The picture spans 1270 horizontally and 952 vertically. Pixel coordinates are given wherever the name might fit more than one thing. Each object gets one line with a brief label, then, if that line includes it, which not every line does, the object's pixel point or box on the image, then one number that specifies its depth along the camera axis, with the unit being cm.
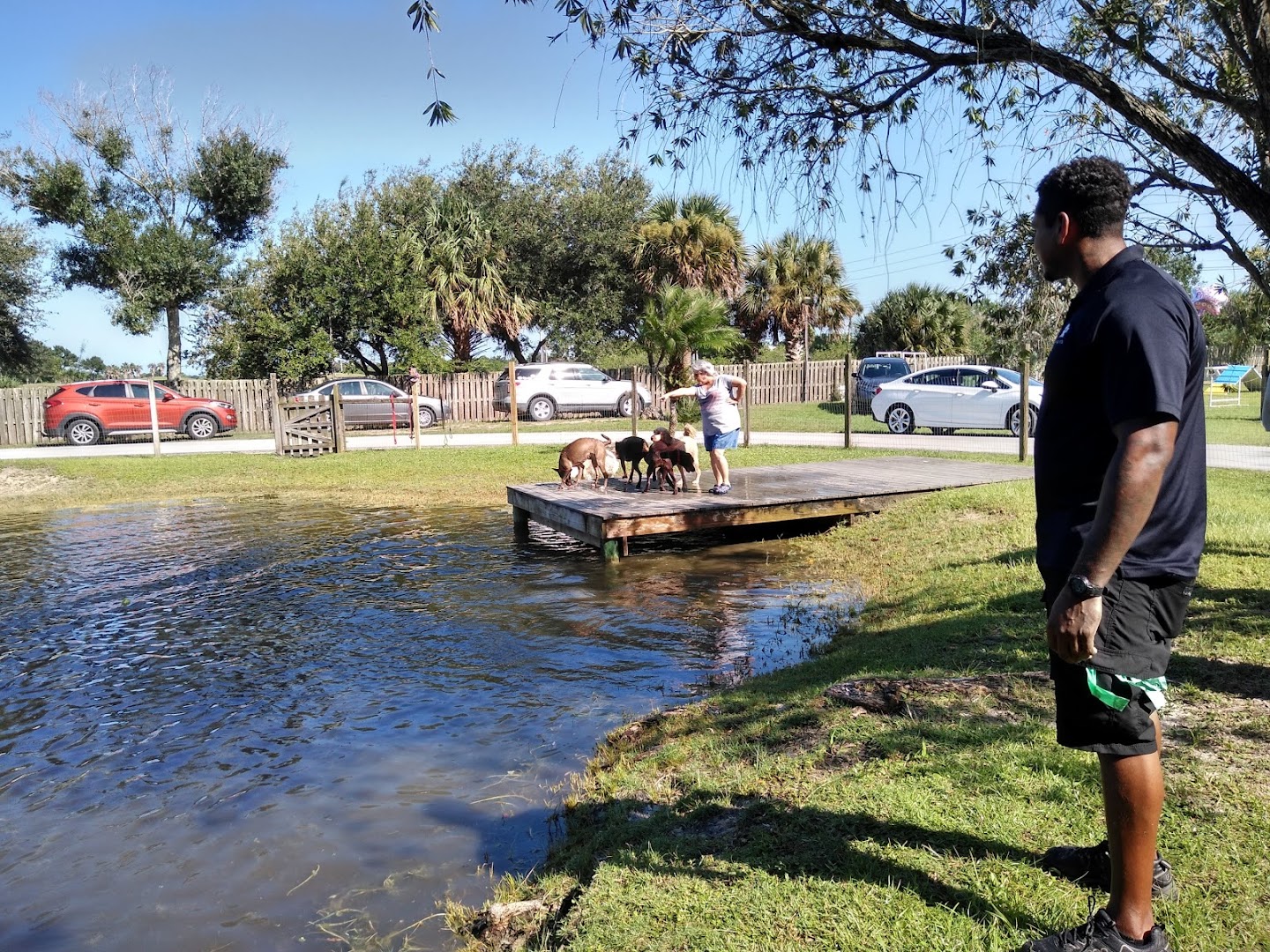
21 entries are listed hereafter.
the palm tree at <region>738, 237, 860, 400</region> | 3675
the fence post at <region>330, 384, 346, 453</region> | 1998
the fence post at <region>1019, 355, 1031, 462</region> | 1409
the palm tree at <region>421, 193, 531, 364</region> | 3400
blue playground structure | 3216
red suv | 2384
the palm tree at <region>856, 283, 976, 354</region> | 3719
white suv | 2908
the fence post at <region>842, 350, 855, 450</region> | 1780
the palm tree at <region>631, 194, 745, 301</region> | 3391
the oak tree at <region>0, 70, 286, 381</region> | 3341
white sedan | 2003
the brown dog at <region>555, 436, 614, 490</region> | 1209
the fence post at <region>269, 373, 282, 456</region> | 1955
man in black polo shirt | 231
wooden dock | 995
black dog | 1170
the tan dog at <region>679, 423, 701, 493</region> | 1132
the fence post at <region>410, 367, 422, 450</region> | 2039
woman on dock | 1088
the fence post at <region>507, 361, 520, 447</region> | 1938
